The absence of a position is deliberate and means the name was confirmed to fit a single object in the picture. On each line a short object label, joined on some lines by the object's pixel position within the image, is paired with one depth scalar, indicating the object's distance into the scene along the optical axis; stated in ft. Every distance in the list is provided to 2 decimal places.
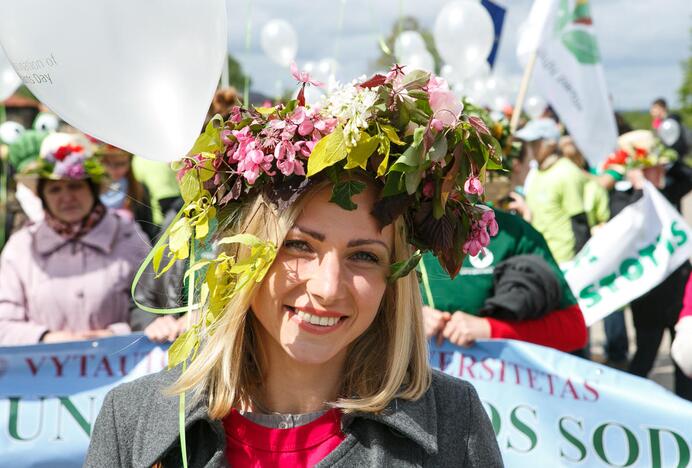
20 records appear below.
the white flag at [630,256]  16.01
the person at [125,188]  19.81
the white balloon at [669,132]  28.37
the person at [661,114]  29.82
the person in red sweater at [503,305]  11.78
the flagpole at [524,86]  18.50
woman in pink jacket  14.19
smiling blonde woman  6.23
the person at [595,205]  24.44
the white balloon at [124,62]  5.20
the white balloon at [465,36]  25.04
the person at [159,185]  20.31
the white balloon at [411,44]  30.09
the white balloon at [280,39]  36.63
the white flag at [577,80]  23.00
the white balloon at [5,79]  23.53
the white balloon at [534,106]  42.83
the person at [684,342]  11.48
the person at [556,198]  22.85
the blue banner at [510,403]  10.84
